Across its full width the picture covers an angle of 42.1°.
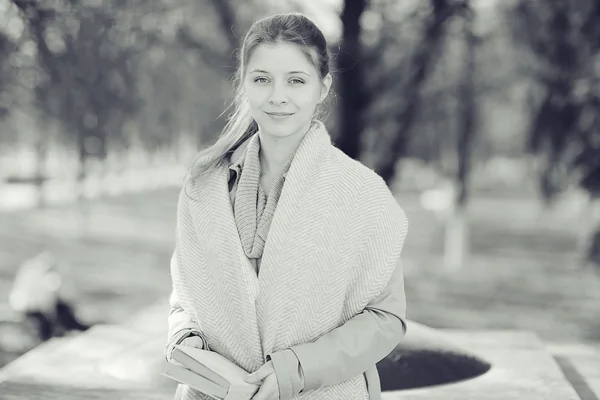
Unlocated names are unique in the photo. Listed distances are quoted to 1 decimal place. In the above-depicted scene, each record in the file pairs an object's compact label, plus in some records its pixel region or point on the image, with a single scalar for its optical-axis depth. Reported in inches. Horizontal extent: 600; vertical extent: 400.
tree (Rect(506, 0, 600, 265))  236.1
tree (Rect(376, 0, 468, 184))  215.6
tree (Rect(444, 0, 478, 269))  323.0
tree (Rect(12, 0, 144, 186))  215.5
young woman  64.3
